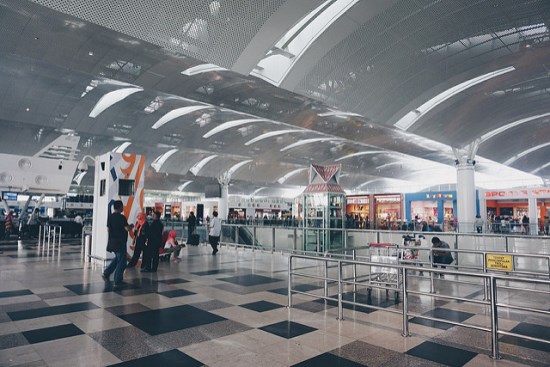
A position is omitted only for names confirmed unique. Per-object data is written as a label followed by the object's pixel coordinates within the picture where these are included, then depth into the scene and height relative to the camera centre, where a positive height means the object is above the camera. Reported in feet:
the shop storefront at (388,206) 112.06 +1.92
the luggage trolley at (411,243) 35.12 -3.70
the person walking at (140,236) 36.19 -2.36
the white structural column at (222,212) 158.96 +0.22
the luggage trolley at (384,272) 24.06 -4.05
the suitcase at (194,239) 60.21 -4.45
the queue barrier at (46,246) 50.26 -5.22
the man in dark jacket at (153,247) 34.58 -3.26
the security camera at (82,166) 42.70 +5.43
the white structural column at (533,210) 96.62 +0.56
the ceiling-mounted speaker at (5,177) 49.39 +4.80
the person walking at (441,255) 31.53 -3.82
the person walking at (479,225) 78.95 -2.76
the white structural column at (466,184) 91.45 +7.18
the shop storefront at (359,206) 115.21 +2.03
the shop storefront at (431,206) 110.32 +1.91
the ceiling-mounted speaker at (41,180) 53.16 +4.77
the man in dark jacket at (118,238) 26.86 -1.86
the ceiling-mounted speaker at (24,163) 51.52 +6.95
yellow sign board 19.08 -2.59
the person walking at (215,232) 50.31 -2.68
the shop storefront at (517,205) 96.22 +2.07
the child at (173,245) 42.63 -3.81
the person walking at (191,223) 66.59 -1.90
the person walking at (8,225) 69.31 -2.30
